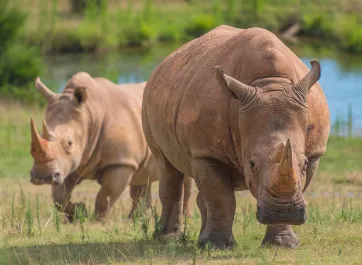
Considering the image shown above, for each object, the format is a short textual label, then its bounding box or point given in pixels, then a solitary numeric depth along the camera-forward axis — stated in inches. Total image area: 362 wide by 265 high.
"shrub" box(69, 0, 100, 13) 3168.8
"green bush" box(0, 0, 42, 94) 1774.1
